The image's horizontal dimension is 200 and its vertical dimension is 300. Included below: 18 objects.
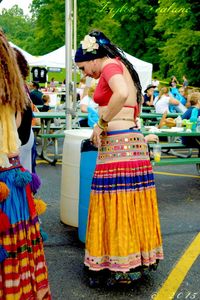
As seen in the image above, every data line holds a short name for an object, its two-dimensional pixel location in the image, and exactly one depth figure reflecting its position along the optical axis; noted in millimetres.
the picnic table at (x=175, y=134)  7141
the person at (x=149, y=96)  15938
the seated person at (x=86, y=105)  7199
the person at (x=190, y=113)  8367
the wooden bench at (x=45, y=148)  8907
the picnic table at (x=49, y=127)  9250
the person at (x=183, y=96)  15927
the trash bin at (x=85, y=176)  4301
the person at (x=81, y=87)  15688
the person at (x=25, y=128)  2914
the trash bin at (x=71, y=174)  4805
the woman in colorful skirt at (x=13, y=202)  2721
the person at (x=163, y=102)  12648
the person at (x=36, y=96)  13541
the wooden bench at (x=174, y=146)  8336
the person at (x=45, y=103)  12461
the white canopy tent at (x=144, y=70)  23234
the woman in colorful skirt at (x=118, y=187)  3658
